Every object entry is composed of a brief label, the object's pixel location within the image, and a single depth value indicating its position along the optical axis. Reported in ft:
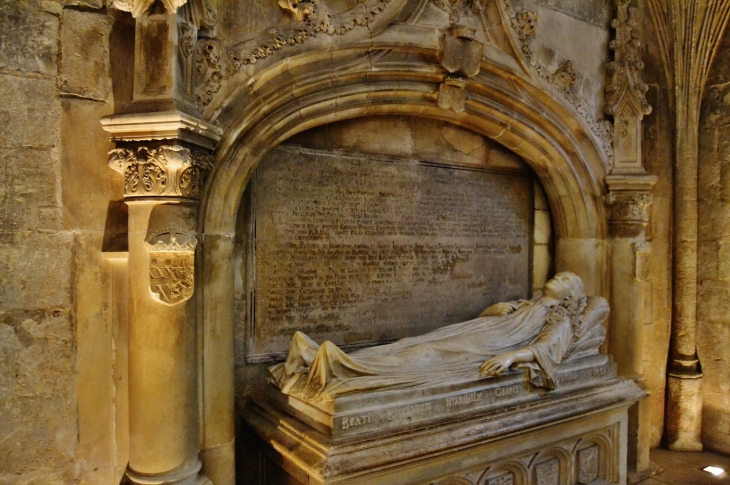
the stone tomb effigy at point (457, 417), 8.09
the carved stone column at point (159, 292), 7.70
